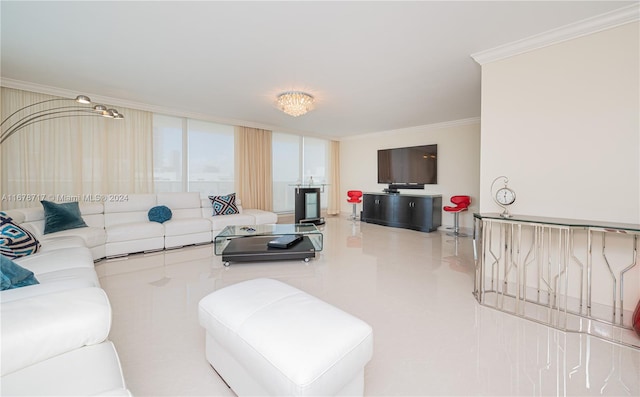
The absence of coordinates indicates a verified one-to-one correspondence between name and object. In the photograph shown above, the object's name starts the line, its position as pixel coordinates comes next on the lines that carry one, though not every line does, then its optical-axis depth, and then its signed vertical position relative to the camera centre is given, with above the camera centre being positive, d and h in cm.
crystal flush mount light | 391 +135
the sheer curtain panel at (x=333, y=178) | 802 +44
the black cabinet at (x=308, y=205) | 655 -31
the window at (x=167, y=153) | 497 +76
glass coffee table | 338 -72
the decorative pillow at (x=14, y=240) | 221 -41
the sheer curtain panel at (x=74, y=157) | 371 +57
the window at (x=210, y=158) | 543 +75
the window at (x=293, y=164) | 686 +78
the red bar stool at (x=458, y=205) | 520 -26
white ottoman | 102 -64
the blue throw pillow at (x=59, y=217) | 320 -30
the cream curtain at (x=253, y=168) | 598 +57
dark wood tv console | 573 -41
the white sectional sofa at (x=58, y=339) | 84 -55
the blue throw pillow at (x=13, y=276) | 126 -42
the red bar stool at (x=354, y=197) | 692 -12
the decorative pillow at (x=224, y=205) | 496 -23
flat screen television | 609 +63
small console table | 206 -72
